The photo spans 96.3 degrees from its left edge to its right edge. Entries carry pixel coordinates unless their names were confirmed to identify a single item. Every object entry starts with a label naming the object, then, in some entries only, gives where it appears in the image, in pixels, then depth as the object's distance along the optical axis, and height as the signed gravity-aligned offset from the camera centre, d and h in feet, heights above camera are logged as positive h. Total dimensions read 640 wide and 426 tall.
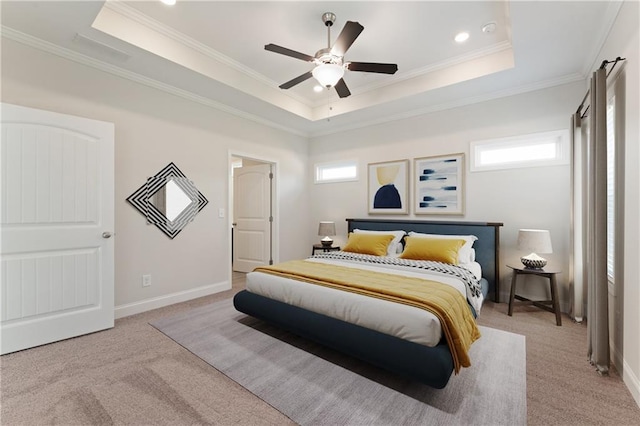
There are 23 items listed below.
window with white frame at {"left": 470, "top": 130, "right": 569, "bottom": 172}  11.35 +2.65
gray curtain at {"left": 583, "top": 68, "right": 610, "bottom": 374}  6.93 -0.43
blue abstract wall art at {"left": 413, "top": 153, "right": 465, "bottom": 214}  13.51 +1.42
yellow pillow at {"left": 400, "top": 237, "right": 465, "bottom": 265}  10.99 -1.45
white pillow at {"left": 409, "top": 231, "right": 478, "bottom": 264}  11.37 -1.44
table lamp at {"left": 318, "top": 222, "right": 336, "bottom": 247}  16.33 -1.02
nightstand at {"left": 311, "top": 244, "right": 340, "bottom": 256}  16.45 -2.01
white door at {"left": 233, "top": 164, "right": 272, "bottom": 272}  17.54 -0.23
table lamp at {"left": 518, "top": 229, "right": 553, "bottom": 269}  10.36 -1.13
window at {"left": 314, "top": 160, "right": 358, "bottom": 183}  17.23 +2.62
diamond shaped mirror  11.47 +0.55
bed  5.90 -2.92
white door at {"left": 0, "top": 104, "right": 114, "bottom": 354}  8.13 -0.42
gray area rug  5.61 -3.91
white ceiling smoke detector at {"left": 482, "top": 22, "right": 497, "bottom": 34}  9.31 +6.15
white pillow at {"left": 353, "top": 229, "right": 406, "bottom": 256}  13.12 -1.34
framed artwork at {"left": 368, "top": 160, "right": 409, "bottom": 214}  15.07 +1.43
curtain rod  6.71 +3.67
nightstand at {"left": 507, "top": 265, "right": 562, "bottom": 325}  9.95 -2.87
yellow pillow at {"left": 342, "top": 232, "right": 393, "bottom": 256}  12.88 -1.40
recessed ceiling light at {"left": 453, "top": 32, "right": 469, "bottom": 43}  9.92 +6.20
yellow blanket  6.17 -2.00
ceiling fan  7.98 +4.46
